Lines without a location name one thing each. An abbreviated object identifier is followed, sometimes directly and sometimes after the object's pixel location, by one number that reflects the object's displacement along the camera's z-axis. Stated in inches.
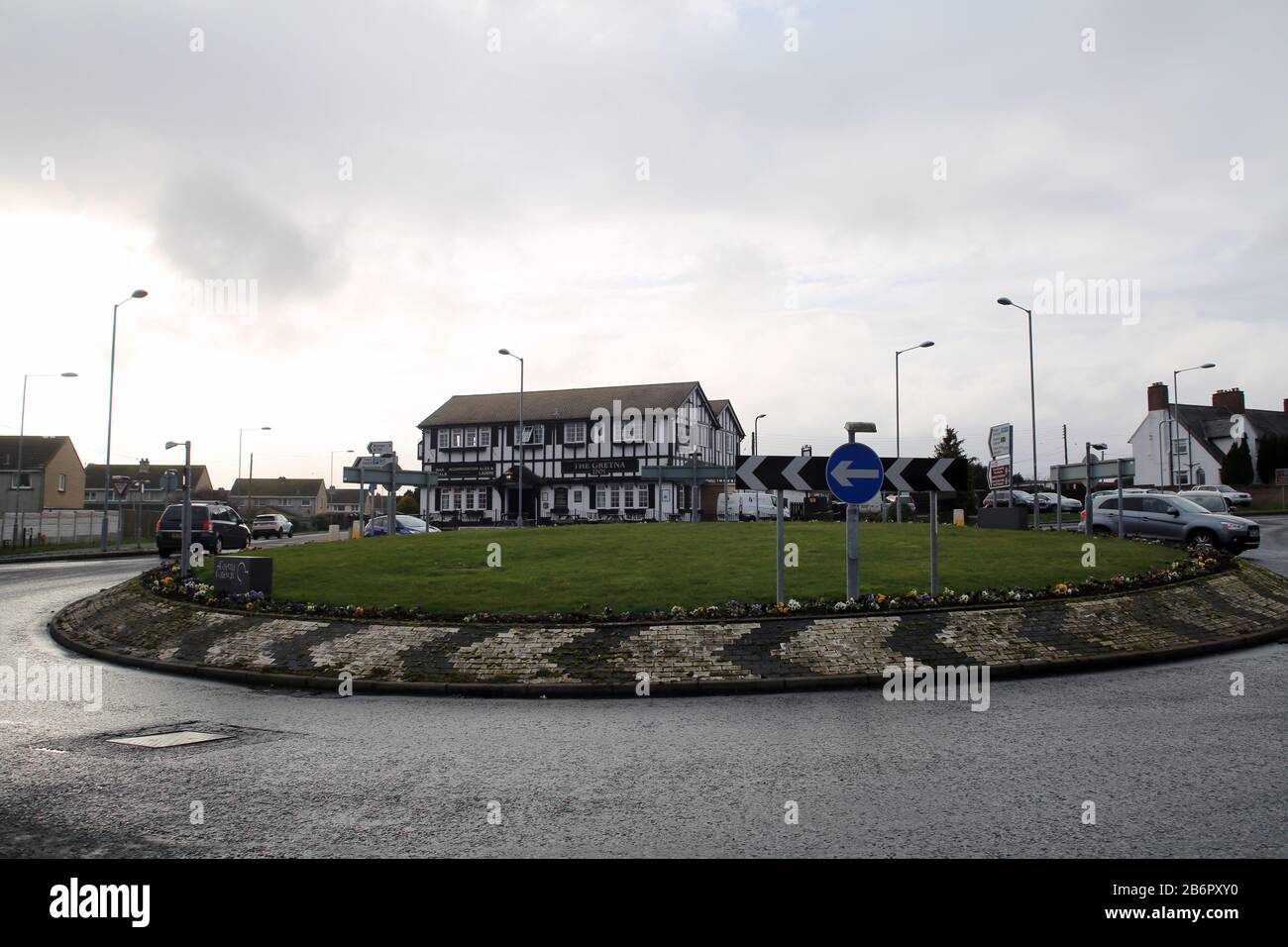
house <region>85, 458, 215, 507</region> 3988.9
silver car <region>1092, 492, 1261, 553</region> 991.0
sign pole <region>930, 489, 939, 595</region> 549.0
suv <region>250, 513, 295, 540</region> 2268.7
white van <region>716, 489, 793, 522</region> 2237.9
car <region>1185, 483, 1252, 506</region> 2046.3
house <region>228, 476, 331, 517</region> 5290.4
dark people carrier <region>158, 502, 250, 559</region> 1270.9
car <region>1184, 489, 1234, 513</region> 1320.1
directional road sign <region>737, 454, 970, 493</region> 544.7
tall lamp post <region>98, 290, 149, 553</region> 1489.9
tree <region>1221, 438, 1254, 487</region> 2600.9
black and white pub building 2591.0
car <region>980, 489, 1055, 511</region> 1381.6
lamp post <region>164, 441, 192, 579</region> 766.7
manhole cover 325.4
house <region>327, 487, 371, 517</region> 5728.3
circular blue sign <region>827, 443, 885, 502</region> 522.9
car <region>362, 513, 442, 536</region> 1545.3
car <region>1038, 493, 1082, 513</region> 2071.9
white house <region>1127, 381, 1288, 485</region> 3142.2
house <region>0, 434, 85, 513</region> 2967.5
